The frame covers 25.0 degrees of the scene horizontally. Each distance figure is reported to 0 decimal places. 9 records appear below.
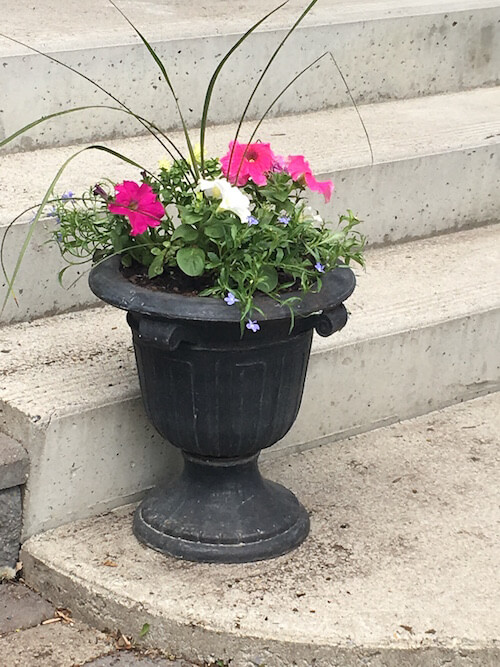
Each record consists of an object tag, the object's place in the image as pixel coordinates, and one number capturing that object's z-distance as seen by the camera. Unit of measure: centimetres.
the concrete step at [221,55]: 303
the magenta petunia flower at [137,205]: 200
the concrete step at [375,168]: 270
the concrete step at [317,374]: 225
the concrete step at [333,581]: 200
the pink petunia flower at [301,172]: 208
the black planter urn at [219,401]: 200
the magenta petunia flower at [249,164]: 205
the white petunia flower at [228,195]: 196
